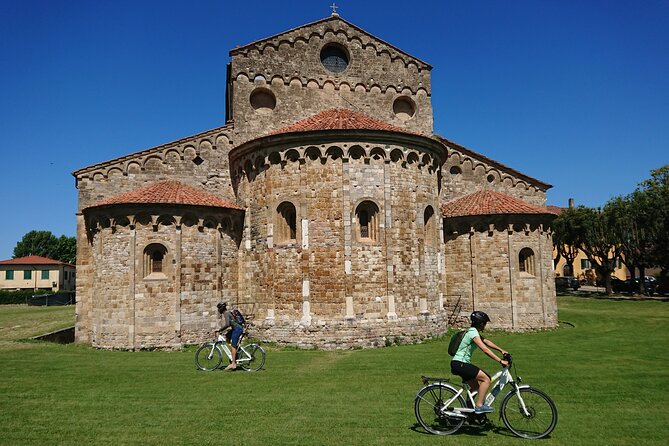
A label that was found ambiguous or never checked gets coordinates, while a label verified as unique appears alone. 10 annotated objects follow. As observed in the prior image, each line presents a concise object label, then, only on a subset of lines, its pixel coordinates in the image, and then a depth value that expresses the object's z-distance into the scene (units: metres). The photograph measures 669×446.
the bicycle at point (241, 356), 13.48
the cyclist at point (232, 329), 13.19
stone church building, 18.31
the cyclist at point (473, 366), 7.38
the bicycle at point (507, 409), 7.35
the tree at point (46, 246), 93.00
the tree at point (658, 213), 40.06
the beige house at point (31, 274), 66.88
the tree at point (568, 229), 46.22
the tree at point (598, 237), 43.88
